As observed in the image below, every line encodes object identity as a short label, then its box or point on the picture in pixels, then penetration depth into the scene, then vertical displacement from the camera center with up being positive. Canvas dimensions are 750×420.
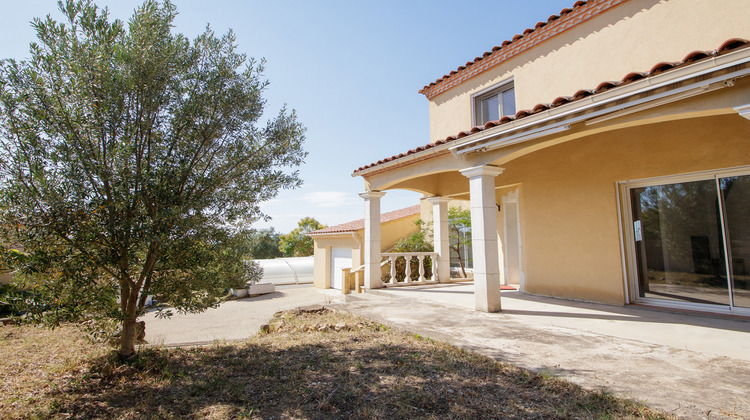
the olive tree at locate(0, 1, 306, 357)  3.86 +1.05
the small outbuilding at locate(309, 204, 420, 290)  18.08 +0.62
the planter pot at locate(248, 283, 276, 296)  19.75 -1.89
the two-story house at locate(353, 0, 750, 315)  4.82 +1.71
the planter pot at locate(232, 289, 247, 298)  19.33 -2.06
